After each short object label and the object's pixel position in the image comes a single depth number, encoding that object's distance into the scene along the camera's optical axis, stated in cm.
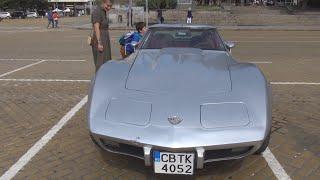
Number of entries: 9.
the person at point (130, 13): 2388
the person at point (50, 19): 2499
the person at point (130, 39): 549
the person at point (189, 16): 2316
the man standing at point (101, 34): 546
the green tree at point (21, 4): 6147
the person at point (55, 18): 2517
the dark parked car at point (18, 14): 5290
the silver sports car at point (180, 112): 266
